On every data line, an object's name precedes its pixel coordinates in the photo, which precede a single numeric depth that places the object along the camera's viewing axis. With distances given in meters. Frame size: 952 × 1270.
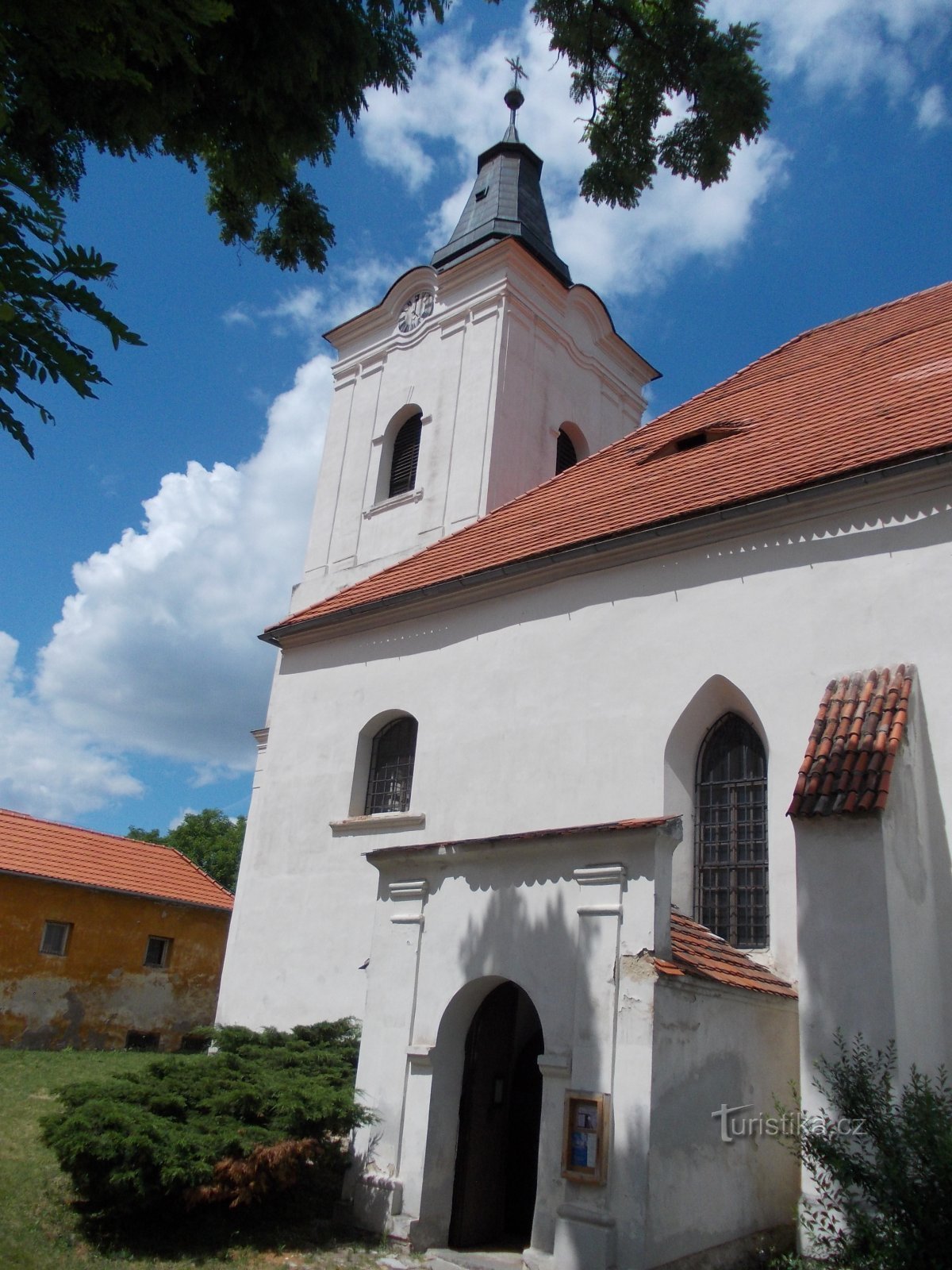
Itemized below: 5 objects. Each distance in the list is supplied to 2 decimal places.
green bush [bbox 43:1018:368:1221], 7.05
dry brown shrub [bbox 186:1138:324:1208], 7.19
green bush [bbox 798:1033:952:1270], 5.27
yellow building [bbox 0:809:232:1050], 18.48
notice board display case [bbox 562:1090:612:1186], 6.61
